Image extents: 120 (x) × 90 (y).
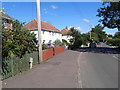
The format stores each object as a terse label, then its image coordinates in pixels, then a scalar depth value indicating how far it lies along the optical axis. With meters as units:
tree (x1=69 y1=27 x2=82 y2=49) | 29.47
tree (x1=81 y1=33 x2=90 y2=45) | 38.15
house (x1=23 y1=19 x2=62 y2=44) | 26.25
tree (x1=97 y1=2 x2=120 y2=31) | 18.82
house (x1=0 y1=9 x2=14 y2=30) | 5.31
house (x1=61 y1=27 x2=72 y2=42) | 42.15
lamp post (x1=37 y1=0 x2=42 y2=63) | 9.18
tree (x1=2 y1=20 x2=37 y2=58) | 5.51
